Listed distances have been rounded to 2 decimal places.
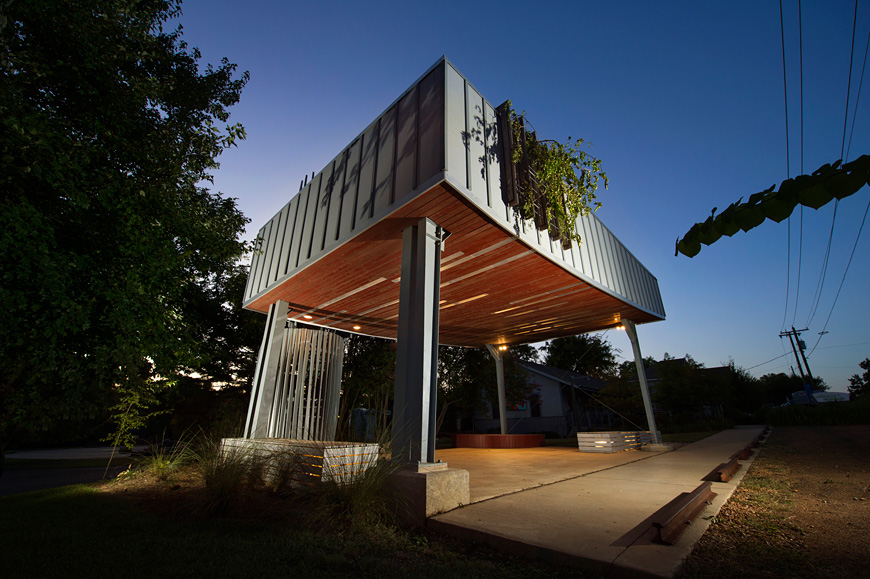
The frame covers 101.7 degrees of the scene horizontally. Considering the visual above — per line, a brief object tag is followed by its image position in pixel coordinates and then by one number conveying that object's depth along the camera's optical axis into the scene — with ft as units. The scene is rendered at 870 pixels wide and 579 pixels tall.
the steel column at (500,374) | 37.01
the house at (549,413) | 73.61
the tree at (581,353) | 96.53
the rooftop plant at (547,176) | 15.69
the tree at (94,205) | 11.03
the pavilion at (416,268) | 12.96
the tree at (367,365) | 40.06
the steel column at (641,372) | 29.40
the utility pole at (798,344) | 104.88
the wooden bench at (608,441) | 29.17
